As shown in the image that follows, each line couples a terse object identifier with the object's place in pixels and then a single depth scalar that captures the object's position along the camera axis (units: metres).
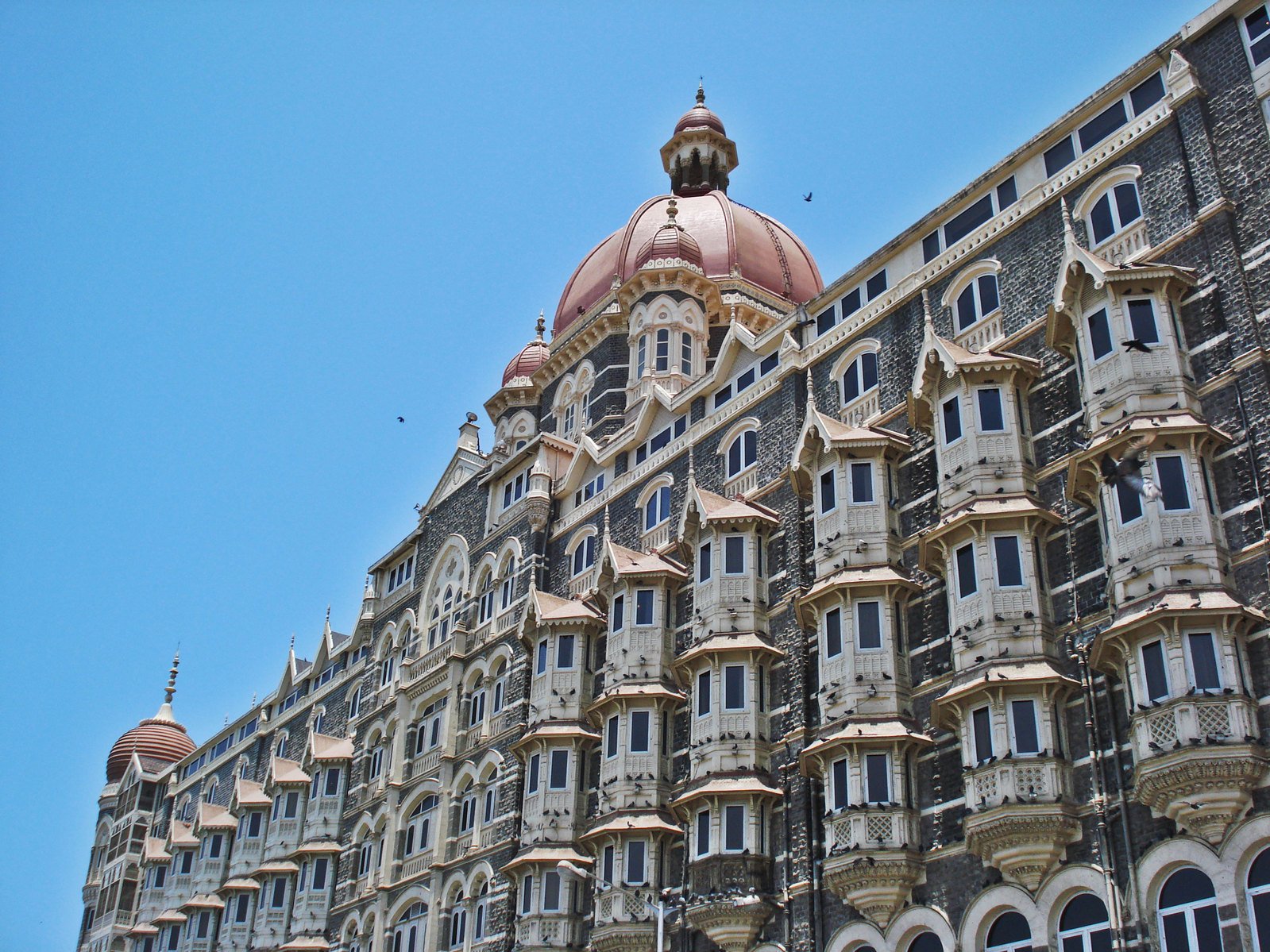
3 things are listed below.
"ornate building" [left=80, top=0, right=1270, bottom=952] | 23.33
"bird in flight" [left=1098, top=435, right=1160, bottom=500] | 23.83
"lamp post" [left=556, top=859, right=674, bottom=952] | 26.77
